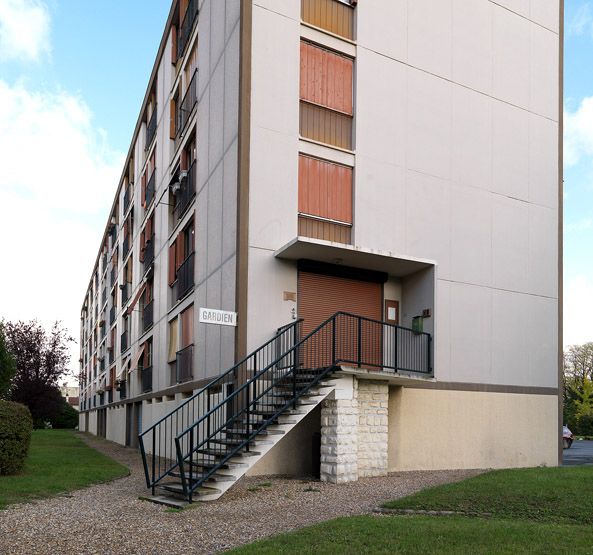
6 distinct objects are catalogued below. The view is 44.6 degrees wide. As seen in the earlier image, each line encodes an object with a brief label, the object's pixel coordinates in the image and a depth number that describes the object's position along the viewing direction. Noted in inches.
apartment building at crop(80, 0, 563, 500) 606.5
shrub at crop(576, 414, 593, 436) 1900.8
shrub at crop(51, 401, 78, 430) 2829.7
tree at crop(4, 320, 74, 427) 2055.9
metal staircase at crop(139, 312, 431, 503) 477.4
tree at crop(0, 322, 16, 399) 1423.5
